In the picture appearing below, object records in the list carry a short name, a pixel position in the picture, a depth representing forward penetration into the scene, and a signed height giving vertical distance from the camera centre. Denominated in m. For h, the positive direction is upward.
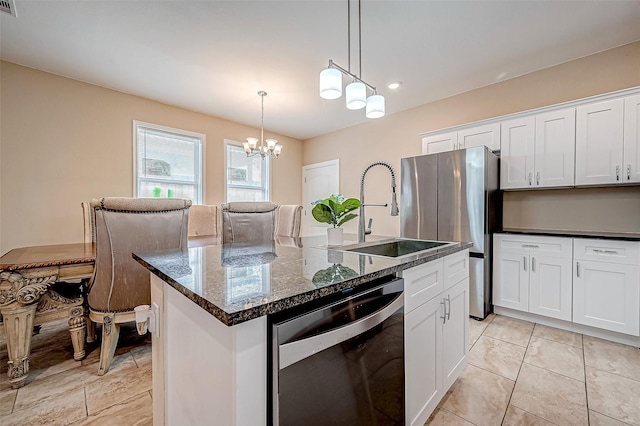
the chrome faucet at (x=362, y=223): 1.81 -0.09
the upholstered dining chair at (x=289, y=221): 3.07 -0.13
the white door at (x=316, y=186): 5.10 +0.50
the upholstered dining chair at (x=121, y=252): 1.74 -0.28
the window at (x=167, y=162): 3.66 +0.71
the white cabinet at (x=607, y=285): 2.14 -0.63
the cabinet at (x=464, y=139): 2.95 +0.86
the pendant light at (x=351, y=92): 1.63 +0.77
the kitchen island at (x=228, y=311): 0.61 -0.28
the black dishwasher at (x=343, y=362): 0.66 -0.46
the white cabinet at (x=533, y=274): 2.44 -0.63
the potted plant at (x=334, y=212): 1.56 -0.01
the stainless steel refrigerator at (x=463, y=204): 2.71 +0.08
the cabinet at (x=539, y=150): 2.55 +0.62
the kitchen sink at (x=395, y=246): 1.58 -0.23
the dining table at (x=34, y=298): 1.63 -0.60
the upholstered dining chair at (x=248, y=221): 2.09 -0.09
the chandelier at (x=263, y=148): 3.51 +0.88
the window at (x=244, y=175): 4.58 +0.64
